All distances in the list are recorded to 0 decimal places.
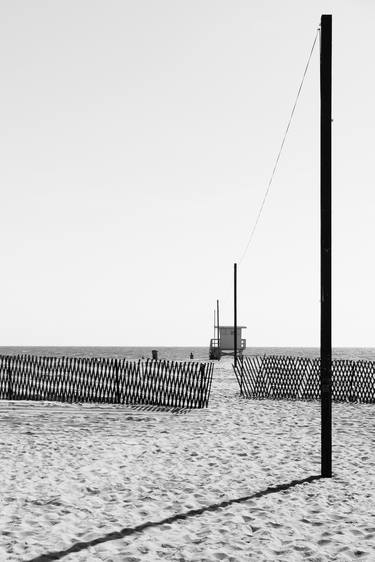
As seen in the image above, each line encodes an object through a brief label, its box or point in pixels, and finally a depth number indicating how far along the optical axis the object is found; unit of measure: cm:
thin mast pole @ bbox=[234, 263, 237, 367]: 4369
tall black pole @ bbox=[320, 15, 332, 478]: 1004
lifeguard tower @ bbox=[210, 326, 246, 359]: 6431
